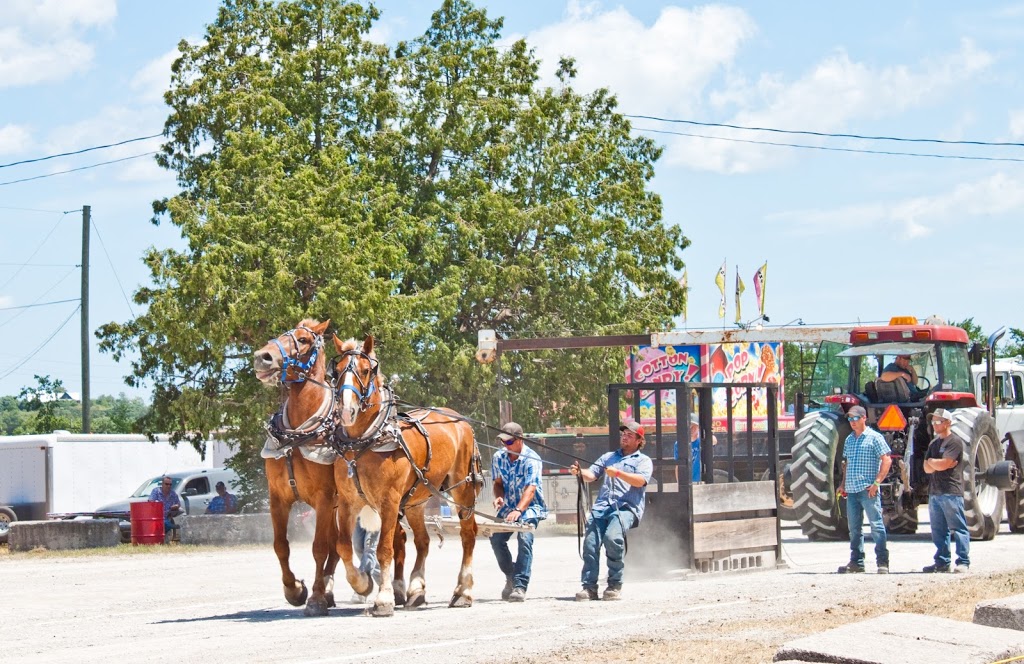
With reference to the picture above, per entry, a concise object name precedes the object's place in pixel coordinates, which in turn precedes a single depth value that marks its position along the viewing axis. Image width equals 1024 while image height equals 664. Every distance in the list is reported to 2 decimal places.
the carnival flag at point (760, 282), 51.78
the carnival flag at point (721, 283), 53.88
